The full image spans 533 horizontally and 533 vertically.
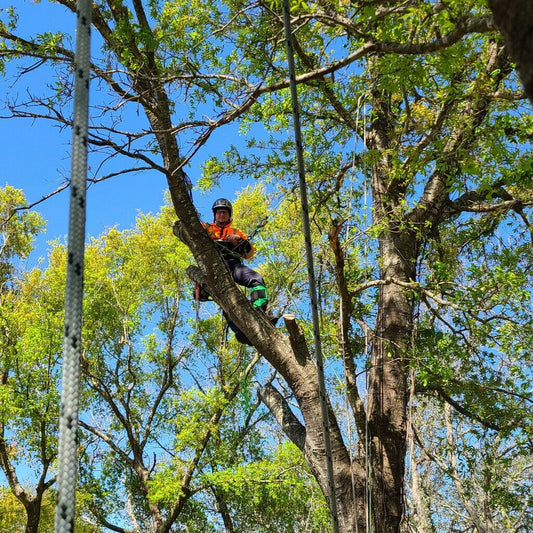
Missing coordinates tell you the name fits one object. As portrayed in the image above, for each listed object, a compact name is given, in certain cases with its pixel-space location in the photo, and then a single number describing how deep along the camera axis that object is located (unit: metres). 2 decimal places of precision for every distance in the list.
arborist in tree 4.86
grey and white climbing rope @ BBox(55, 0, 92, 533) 1.25
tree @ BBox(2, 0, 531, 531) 4.02
